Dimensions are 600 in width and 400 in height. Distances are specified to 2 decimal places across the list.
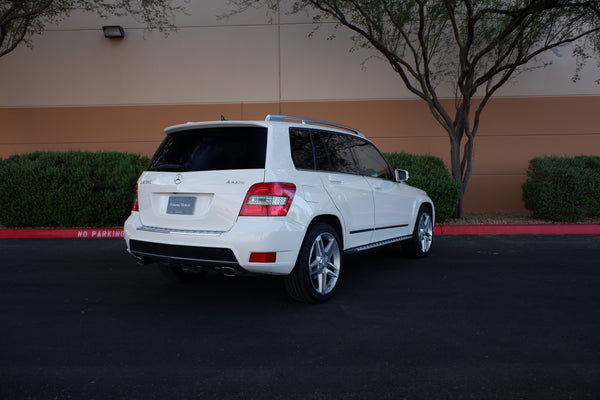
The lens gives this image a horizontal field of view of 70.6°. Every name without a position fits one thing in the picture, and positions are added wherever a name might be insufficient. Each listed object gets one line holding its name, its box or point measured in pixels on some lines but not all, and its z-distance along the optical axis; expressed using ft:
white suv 11.64
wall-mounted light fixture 38.47
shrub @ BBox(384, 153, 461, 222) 29.17
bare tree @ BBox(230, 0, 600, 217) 28.63
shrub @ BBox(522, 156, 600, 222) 29.37
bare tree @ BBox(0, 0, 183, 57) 28.43
